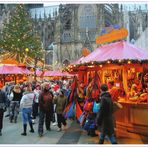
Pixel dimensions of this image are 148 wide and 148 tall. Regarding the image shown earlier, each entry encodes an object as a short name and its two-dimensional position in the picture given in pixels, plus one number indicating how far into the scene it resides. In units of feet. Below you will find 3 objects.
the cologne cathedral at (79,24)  252.62
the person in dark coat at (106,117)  30.19
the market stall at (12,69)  74.33
